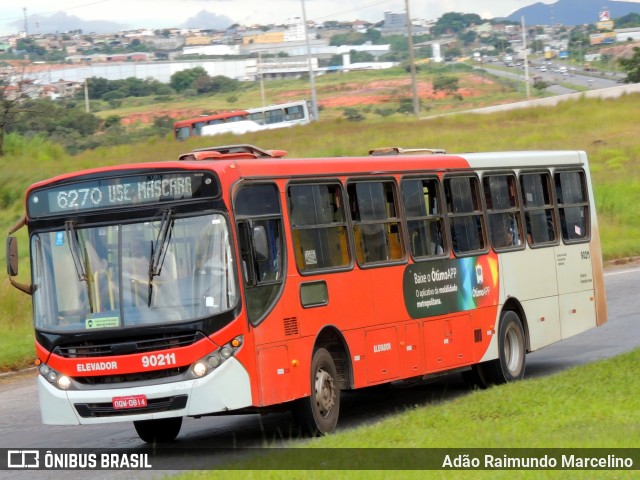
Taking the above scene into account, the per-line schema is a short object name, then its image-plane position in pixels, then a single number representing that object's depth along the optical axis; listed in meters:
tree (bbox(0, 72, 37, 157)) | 51.56
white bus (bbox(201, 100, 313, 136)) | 91.01
